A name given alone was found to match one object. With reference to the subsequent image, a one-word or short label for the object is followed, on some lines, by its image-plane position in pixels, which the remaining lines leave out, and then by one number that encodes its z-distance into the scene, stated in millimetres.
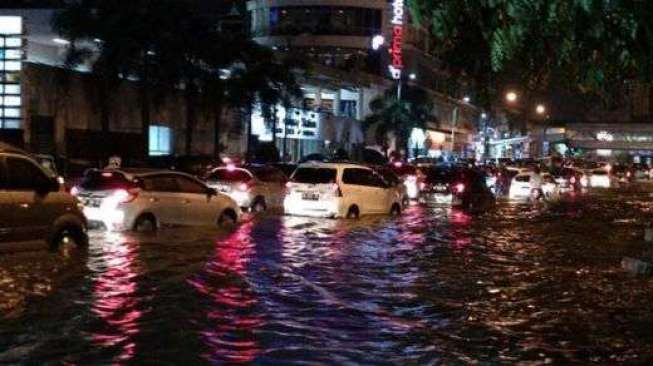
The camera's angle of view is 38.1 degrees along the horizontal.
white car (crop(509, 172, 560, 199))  43156
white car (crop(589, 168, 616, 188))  64369
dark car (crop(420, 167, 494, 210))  32781
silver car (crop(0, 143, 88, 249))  14156
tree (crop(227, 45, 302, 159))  45688
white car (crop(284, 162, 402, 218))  24859
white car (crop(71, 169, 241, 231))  19078
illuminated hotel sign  78938
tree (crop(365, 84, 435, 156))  73875
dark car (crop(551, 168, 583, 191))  54531
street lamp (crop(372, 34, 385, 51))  84438
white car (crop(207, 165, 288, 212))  26781
